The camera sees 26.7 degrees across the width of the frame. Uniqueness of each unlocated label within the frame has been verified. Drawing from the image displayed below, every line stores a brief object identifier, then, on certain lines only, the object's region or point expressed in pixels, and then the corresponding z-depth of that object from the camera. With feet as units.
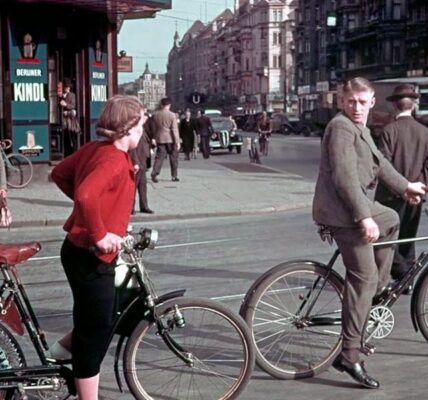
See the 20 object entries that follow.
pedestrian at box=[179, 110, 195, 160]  111.96
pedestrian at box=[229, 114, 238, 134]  131.03
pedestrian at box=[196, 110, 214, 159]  115.03
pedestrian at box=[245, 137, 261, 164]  99.76
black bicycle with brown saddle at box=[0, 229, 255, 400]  15.16
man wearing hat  26.16
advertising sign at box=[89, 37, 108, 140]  71.51
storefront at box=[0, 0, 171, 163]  64.13
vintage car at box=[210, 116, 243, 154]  128.16
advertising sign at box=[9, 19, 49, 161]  64.34
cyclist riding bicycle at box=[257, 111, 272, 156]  117.92
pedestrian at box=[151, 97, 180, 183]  63.36
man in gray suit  17.29
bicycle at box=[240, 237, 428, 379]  18.49
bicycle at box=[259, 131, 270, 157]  119.14
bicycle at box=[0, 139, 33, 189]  62.28
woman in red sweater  13.92
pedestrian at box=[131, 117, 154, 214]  46.37
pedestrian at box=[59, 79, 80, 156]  69.62
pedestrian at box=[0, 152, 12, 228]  19.76
